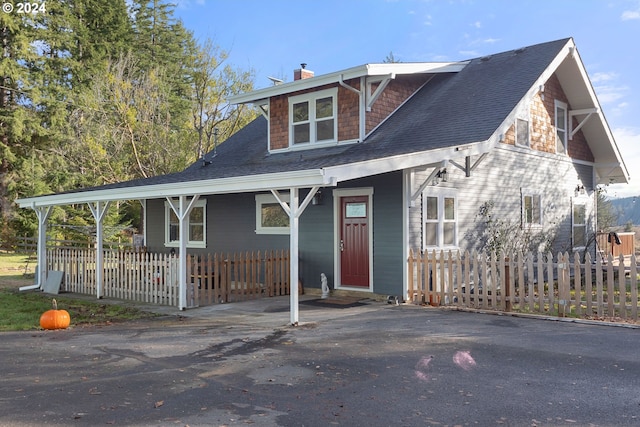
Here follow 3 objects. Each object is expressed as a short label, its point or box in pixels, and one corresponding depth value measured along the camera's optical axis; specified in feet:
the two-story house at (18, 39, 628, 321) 37.37
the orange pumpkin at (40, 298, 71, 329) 30.04
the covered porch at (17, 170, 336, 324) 31.53
